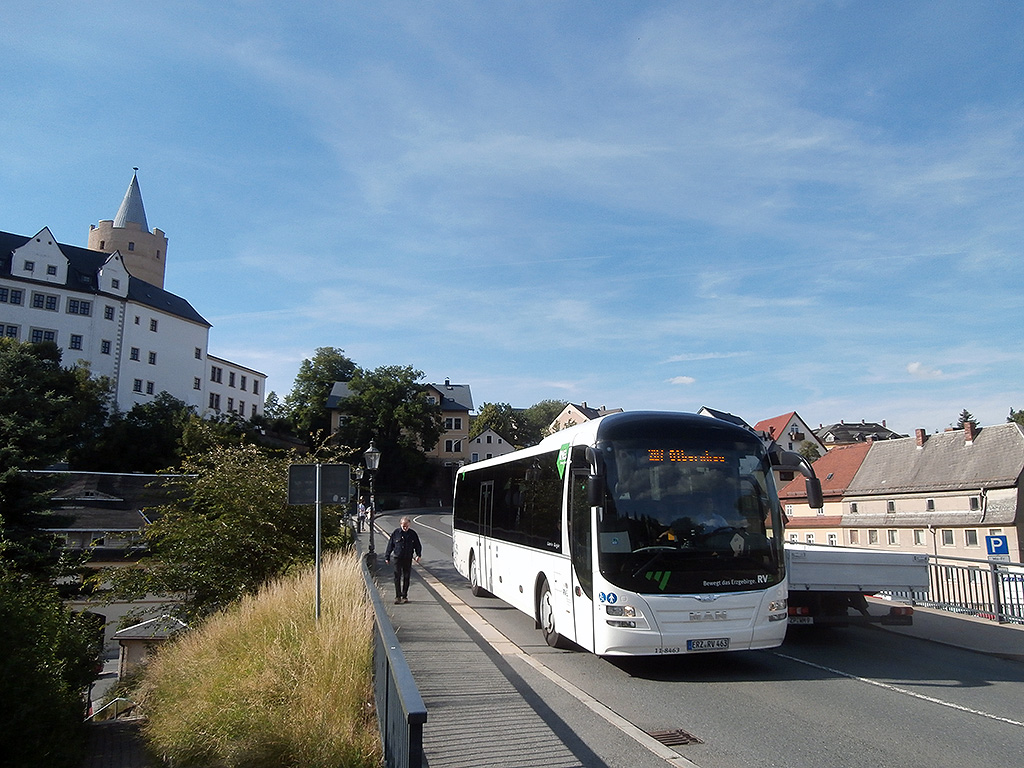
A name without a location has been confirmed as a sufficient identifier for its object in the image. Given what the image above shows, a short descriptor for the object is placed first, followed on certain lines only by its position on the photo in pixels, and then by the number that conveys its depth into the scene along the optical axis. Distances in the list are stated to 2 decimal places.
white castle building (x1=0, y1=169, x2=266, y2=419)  72.50
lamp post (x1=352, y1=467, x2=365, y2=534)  21.77
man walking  15.96
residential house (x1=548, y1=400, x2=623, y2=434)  127.79
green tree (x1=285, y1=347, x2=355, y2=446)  92.38
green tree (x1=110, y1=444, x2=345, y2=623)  15.95
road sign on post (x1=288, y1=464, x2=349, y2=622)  11.87
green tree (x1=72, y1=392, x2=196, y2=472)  61.72
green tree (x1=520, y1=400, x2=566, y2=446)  134.00
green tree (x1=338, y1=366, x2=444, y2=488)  83.25
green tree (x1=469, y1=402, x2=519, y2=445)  116.75
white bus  8.77
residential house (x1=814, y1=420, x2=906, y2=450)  143.88
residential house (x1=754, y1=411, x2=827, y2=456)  104.56
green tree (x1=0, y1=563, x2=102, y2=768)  8.62
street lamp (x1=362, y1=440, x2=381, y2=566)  25.51
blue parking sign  14.99
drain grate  6.56
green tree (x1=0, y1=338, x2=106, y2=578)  25.20
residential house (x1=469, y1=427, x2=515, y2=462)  113.75
